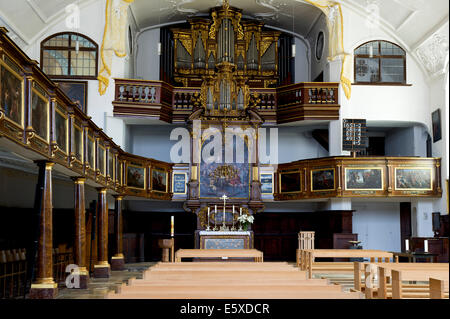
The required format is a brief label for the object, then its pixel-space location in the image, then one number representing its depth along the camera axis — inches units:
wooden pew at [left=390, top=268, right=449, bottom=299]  260.4
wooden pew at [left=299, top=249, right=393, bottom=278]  495.8
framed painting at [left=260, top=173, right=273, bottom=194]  927.7
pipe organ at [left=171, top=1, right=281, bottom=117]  994.1
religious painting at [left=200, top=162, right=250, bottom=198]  903.7
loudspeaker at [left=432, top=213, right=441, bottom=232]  834.8
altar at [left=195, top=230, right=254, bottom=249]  812.6
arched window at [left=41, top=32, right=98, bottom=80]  901.8
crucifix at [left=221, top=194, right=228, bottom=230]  834.2
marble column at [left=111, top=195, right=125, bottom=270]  748.6
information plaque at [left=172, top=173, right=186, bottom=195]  916.0
